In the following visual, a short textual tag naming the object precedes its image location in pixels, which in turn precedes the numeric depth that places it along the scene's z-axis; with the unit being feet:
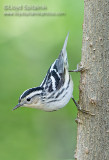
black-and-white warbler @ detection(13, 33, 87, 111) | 26.50
